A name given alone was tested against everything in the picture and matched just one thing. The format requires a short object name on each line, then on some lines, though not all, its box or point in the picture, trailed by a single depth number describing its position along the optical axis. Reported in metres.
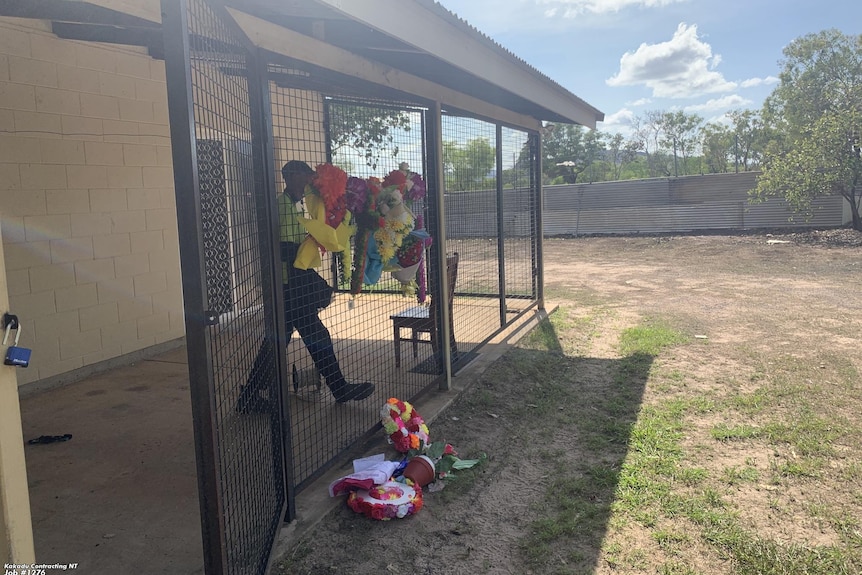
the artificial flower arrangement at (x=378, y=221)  3.61
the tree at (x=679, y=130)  37.16
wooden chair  5.19
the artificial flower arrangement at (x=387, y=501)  3.09
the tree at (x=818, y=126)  15.69
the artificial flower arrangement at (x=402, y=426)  3.76
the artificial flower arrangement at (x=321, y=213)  3.05
